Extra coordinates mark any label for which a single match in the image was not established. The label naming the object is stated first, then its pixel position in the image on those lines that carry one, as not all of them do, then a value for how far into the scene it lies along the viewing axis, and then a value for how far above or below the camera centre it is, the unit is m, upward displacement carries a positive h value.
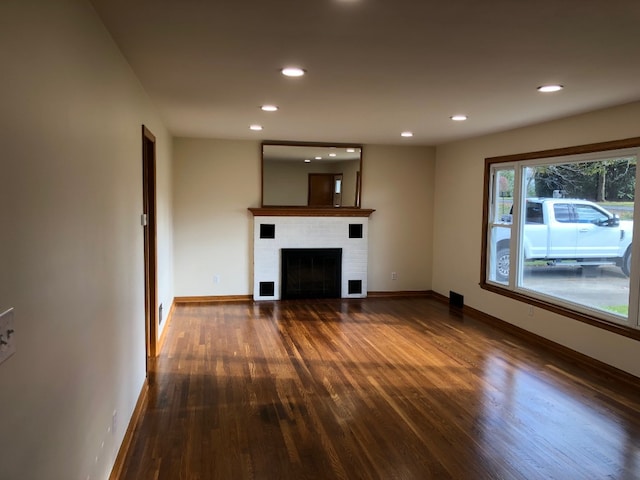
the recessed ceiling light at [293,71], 3.03 +0.88
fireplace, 6.87 -0.55
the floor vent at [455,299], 6.59 -1.18
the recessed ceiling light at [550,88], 3.36 +0.89
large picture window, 4.12 -0.15
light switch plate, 1.14 -0.31
